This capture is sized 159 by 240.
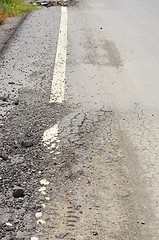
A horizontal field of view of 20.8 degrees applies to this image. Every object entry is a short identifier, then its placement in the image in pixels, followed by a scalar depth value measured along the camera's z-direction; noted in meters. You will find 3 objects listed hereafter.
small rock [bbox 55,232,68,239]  2.52
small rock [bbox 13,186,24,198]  2.88
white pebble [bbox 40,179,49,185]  3.05
